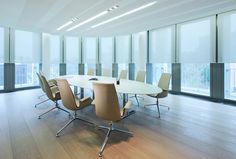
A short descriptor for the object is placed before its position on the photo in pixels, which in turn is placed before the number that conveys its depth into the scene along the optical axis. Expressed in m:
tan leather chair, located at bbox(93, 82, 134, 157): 2.55
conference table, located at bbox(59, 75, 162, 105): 3.12
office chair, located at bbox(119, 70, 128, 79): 5.92
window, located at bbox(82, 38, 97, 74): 9.64
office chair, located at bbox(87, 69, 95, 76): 7.20
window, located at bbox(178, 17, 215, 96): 5.97
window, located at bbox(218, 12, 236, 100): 5.36
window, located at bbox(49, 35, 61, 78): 8.72
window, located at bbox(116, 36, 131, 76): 9.32
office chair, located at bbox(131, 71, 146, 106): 5.29
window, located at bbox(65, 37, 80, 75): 9.23
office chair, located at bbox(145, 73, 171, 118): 4.26
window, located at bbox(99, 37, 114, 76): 9.82
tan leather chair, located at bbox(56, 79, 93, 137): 3.12
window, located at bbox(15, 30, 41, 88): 7.71
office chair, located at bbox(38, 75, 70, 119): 3.86
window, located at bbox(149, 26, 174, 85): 7.32
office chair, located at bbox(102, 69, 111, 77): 6.61
